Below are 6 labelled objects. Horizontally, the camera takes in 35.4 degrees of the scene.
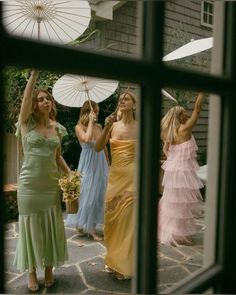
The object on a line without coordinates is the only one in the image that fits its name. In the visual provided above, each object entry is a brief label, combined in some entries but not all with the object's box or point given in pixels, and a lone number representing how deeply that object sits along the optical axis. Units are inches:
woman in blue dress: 150.2
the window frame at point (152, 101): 15.0
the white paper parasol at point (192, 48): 118.8
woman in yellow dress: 110.6
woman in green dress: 96.8
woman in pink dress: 143.3
